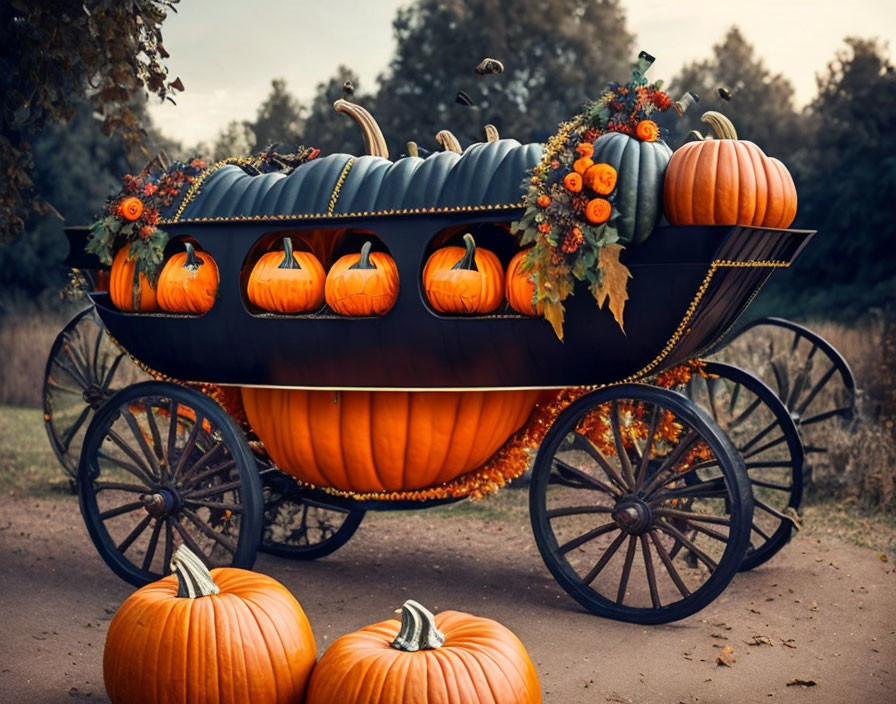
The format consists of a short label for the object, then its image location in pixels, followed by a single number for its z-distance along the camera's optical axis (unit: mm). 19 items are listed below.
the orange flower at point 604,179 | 4672
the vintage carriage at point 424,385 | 4934
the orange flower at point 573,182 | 4703
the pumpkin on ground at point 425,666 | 3365
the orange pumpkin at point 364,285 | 5195
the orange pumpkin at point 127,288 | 5887
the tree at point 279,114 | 23797
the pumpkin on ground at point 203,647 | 3738
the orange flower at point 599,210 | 4652
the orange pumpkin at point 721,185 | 4730
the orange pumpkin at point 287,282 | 5371
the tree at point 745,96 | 22156
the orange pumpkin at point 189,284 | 5660
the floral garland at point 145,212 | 5805
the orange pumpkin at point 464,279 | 5012
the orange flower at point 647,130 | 4820
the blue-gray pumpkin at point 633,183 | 4746
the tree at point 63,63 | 7109
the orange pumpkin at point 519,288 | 4902
